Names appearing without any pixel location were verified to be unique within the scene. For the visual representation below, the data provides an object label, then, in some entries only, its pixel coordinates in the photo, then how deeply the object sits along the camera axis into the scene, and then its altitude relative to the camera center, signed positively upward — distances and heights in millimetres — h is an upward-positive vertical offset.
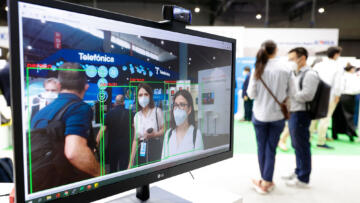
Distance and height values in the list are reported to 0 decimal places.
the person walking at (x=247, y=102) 6171 -292
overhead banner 6379 +1356
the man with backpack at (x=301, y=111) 2506 -204
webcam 782 +243
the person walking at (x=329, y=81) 3863 +152
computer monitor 518 -22
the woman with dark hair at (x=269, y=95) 2318 -42
